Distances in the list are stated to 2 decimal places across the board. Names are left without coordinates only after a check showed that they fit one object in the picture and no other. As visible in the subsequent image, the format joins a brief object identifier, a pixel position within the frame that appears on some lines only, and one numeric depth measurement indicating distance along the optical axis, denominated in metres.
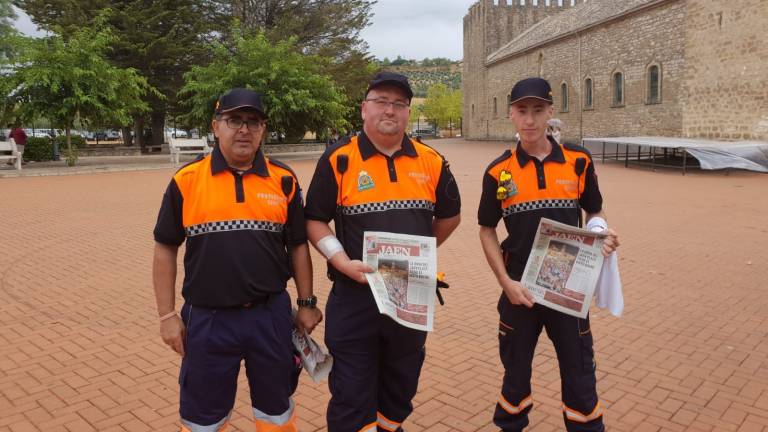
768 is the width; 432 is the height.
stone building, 24.86
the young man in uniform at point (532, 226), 3.08
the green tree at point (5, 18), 38.19
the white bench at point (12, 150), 21.98
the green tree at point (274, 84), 27.77
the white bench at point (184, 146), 27.77
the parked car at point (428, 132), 81.68
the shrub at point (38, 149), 27.56
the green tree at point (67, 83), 22.16
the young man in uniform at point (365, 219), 2.88
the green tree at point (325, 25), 36.12
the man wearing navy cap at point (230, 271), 2.73
